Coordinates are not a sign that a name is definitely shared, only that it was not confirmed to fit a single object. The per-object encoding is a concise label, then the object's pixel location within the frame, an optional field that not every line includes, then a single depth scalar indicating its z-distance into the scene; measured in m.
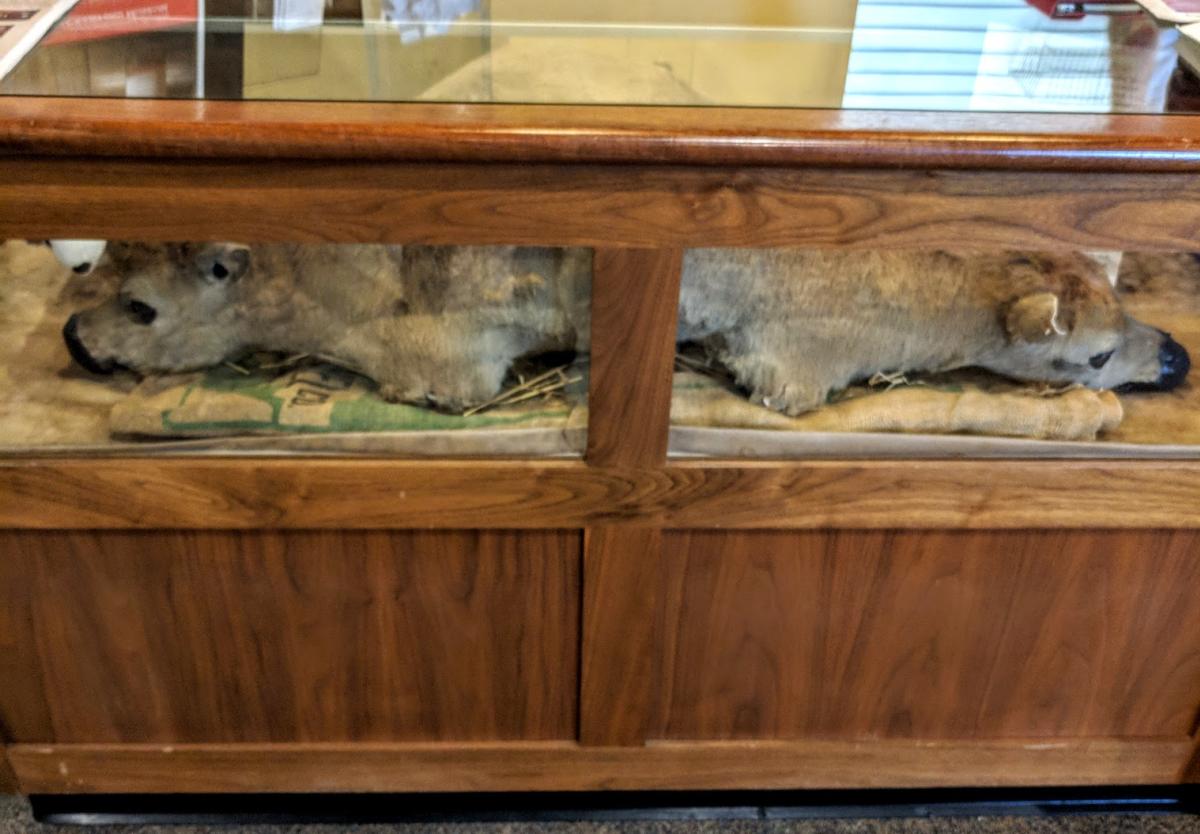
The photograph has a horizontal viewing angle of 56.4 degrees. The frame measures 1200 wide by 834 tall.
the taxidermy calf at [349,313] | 0.89
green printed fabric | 0.93
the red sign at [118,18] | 0.88
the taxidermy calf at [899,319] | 0.92
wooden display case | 0.76
